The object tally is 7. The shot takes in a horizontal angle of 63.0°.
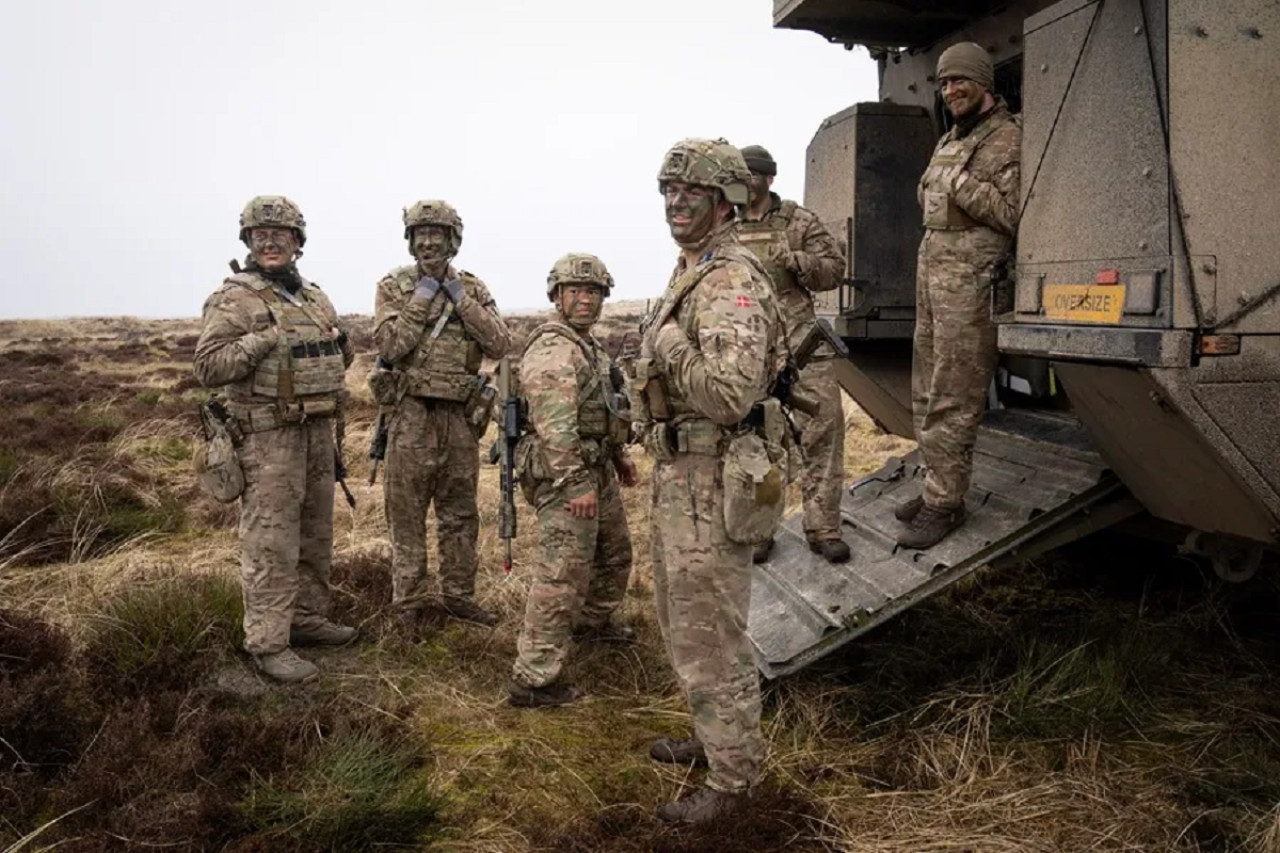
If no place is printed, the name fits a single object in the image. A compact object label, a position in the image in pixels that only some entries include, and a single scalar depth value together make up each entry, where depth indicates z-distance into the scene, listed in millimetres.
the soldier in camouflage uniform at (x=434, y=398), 5566
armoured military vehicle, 3295
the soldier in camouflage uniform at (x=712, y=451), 3369
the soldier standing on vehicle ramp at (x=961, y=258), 4273
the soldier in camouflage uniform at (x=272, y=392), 4922
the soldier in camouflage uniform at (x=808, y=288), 5129
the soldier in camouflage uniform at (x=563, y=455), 4594
